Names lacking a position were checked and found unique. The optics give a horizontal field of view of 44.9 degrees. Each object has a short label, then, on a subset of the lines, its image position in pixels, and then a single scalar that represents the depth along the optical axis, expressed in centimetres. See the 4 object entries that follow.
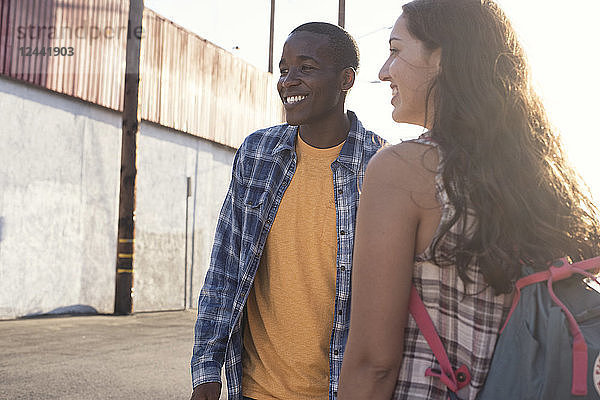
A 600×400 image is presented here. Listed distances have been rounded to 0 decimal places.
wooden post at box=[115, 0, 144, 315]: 1395
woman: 146
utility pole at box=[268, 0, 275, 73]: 2602
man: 262
